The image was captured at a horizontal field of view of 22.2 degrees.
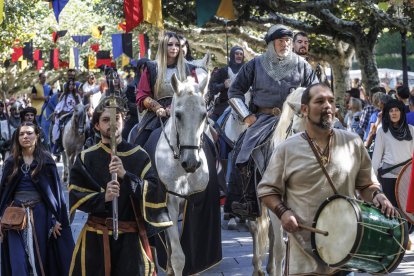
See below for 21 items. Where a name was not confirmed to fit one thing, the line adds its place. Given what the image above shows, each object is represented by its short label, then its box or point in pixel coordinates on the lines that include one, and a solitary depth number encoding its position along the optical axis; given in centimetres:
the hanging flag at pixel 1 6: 1019
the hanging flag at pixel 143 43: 2927
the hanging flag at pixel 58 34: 3457
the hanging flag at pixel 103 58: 3040
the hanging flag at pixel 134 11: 1465
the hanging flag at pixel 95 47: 3947
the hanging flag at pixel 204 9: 1313
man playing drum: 612
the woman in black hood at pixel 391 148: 1242
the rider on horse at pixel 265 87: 969
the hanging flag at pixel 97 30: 3845
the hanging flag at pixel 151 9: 1383
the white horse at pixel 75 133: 2048
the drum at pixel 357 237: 569
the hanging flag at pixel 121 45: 2880
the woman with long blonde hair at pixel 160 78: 1039
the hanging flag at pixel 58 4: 1504
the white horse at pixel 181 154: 898
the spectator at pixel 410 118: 1298
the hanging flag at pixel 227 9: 1358
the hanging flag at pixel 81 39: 3713
